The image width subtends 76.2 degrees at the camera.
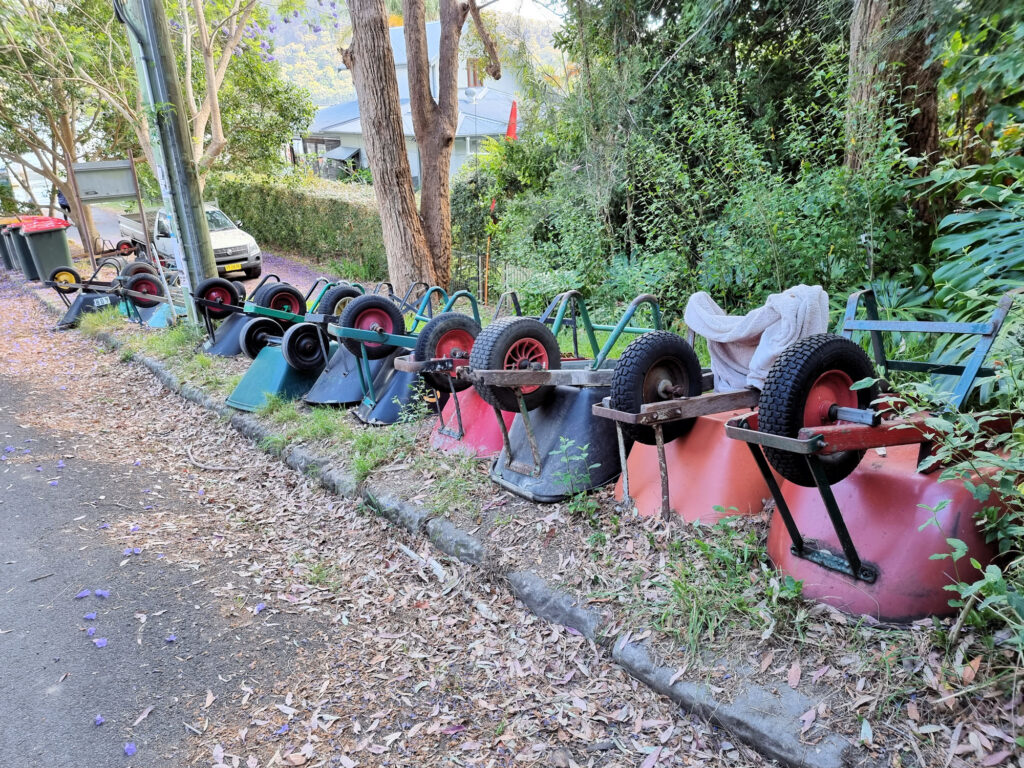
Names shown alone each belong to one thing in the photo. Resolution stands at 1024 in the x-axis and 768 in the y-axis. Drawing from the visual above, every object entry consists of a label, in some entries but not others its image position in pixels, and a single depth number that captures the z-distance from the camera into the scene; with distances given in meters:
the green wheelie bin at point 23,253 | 15.73
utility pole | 8.21
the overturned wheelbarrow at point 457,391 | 4.81
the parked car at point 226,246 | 15.07
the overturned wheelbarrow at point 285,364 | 6.41
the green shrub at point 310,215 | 15.60
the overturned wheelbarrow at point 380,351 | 5.49
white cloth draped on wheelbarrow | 3.22
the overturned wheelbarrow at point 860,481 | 2.52
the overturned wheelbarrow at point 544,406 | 3.91
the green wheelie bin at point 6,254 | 18.03
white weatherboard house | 26.36
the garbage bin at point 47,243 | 14.69
